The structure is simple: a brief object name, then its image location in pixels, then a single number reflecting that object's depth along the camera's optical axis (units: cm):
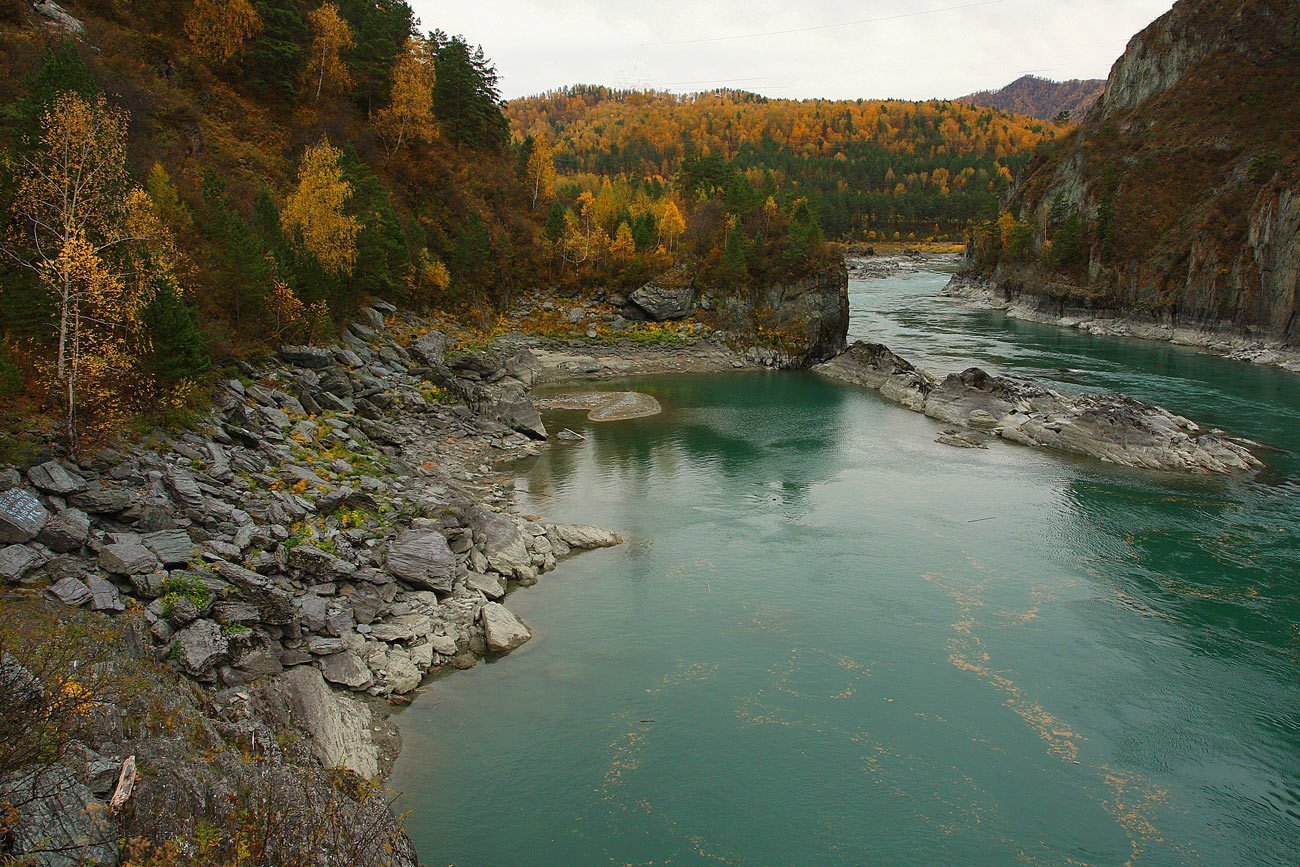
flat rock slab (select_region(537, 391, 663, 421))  4591
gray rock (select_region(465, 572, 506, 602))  2161
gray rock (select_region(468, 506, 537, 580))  2336
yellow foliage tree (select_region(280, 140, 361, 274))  3791
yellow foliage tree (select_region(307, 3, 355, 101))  5647
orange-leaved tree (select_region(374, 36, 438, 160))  5934
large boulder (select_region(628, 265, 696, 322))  6600
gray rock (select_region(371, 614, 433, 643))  1830
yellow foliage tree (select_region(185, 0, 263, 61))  5016
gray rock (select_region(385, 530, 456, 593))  2059
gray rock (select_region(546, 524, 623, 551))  2625
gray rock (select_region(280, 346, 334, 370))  3145
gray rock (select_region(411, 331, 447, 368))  4262
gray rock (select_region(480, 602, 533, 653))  1928
